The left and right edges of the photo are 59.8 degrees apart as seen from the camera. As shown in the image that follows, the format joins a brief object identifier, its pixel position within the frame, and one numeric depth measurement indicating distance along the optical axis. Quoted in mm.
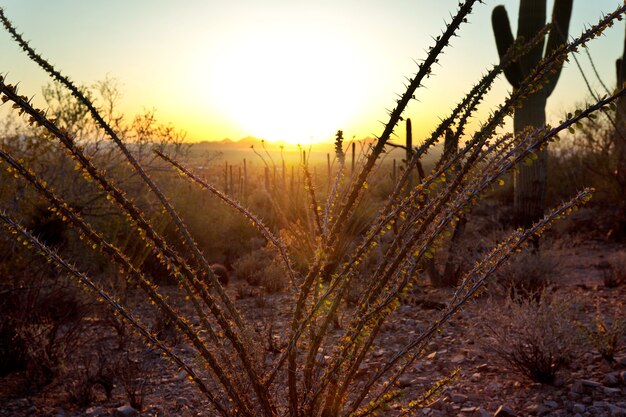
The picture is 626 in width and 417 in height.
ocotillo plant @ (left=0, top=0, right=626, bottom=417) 1743
